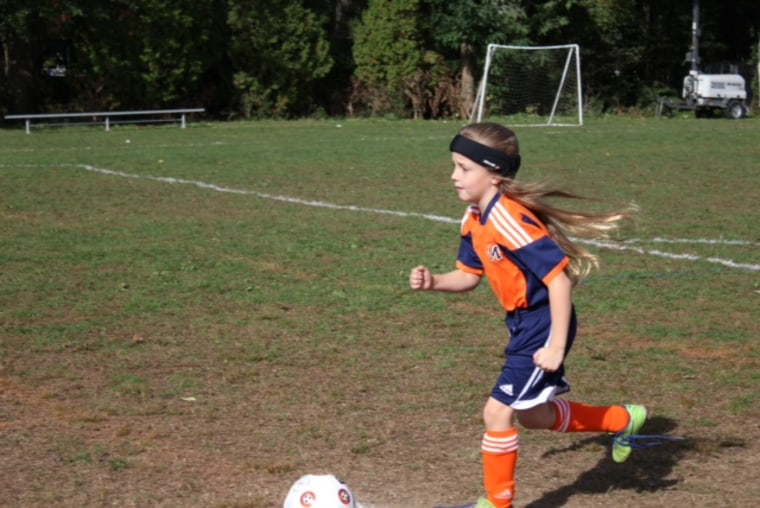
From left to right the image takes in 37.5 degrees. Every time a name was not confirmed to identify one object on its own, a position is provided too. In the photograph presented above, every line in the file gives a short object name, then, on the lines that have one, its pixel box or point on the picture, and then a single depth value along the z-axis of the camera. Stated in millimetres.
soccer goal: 33156
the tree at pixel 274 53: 36750
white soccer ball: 3938
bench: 31797
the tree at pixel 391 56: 37875
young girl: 4117
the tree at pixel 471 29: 37156
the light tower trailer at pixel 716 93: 36219
